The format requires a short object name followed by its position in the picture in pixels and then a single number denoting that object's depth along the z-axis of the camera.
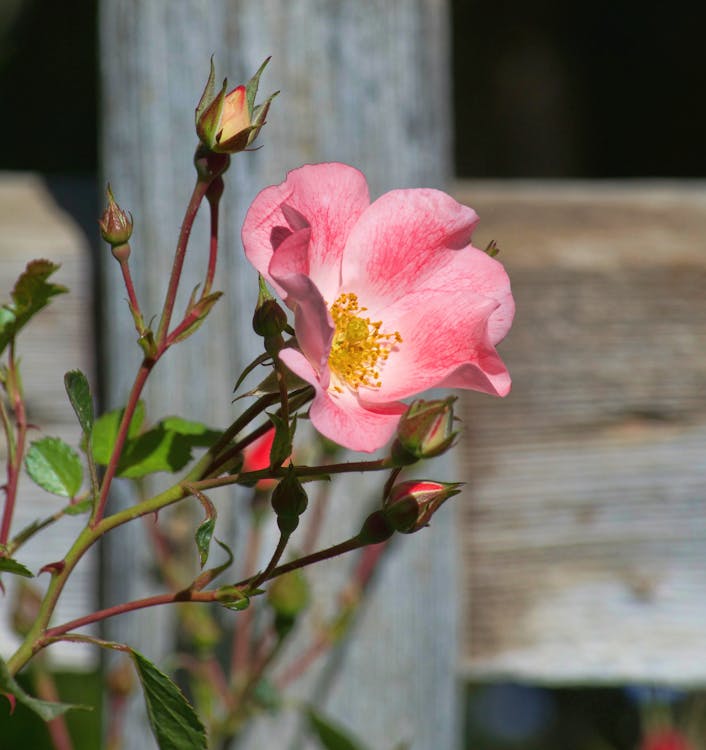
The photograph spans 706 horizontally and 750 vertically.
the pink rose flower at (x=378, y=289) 2.21
